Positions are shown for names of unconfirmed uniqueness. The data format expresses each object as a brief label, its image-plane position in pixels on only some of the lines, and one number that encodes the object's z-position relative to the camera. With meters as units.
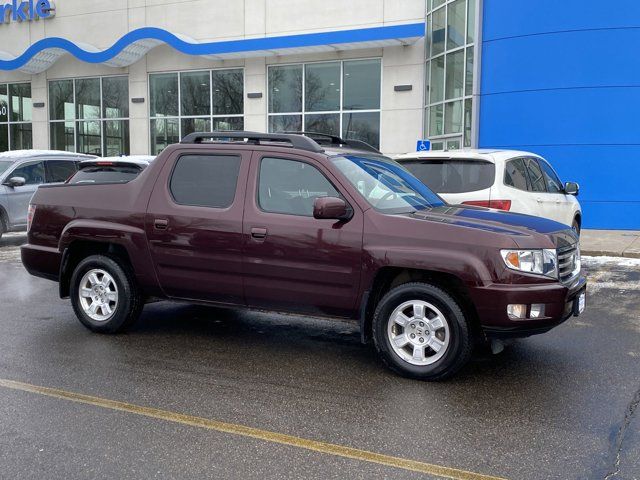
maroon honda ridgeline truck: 4.66
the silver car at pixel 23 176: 12.98
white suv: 8.14
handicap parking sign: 13.89
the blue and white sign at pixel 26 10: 24.30
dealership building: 15.74
